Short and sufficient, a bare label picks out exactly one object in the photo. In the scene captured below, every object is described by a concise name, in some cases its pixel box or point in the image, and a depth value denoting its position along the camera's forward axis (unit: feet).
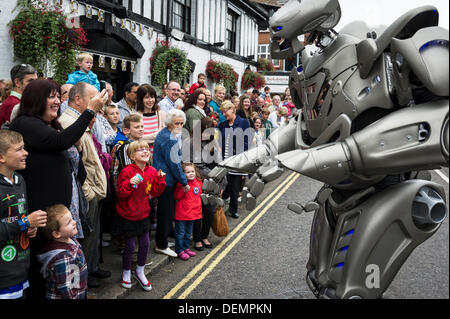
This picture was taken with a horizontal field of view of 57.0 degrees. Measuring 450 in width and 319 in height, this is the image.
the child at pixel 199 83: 30.73
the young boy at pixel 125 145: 15.28
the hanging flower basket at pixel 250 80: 69.31
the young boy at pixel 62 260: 10.02
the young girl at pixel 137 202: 13.91
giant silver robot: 6.84
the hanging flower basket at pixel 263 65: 79.56
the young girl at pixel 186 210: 17.21
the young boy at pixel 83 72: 18.83
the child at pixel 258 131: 24.91
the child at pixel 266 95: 43.61
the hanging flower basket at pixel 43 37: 23.27
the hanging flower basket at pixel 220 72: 54.75
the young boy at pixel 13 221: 9.23
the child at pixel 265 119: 30.11
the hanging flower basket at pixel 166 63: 39.63
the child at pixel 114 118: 16.74
